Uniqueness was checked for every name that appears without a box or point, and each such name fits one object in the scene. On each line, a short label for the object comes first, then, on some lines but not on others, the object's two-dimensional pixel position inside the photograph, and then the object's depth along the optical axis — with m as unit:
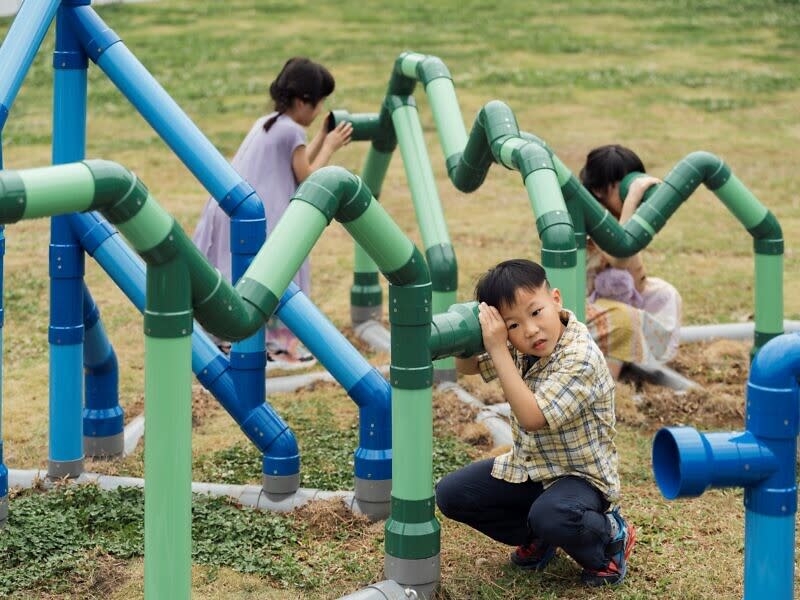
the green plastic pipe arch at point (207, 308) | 2.42
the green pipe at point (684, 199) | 4.88
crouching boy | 3.35
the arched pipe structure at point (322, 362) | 4.06
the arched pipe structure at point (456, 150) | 3.93
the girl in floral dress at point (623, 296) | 5.59
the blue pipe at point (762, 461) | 2.53
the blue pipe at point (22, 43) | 3.70
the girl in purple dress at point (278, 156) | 5.87
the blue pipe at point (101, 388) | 4.60
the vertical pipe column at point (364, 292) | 6.51
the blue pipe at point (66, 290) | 4.08
